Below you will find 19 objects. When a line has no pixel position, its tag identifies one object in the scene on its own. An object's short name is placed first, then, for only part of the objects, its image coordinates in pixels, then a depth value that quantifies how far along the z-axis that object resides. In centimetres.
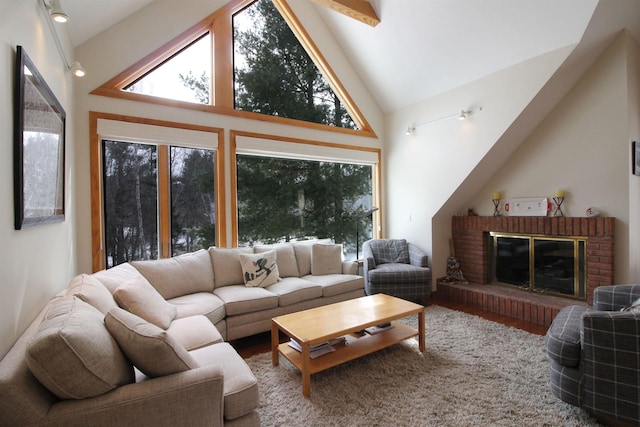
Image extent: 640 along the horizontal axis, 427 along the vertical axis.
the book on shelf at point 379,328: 266
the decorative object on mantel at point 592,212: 333
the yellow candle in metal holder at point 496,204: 414
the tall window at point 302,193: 392
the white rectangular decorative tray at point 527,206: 374
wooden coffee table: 217
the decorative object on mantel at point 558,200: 359
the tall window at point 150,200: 315
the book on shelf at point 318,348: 233
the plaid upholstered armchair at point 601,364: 167
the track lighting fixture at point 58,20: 176
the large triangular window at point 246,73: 338
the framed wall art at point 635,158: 321
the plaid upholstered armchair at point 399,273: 393
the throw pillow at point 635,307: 179
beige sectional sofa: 110
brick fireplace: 325
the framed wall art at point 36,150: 145
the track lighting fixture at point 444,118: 388
